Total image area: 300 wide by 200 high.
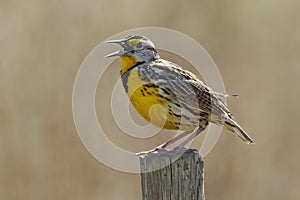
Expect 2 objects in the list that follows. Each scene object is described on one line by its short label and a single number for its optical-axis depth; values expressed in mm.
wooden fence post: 5738
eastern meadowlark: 6891
